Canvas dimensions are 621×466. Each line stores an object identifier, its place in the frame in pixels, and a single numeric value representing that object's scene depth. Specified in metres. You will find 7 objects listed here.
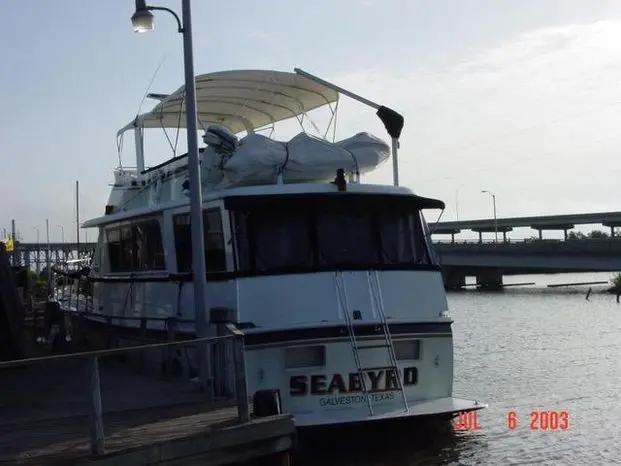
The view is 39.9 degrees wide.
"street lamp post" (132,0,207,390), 12.07
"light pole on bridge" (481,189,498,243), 125.54
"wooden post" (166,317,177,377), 12.22
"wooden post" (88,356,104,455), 7.73
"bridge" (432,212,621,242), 112.06
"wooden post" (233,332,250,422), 9.02
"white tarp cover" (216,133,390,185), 14.22
